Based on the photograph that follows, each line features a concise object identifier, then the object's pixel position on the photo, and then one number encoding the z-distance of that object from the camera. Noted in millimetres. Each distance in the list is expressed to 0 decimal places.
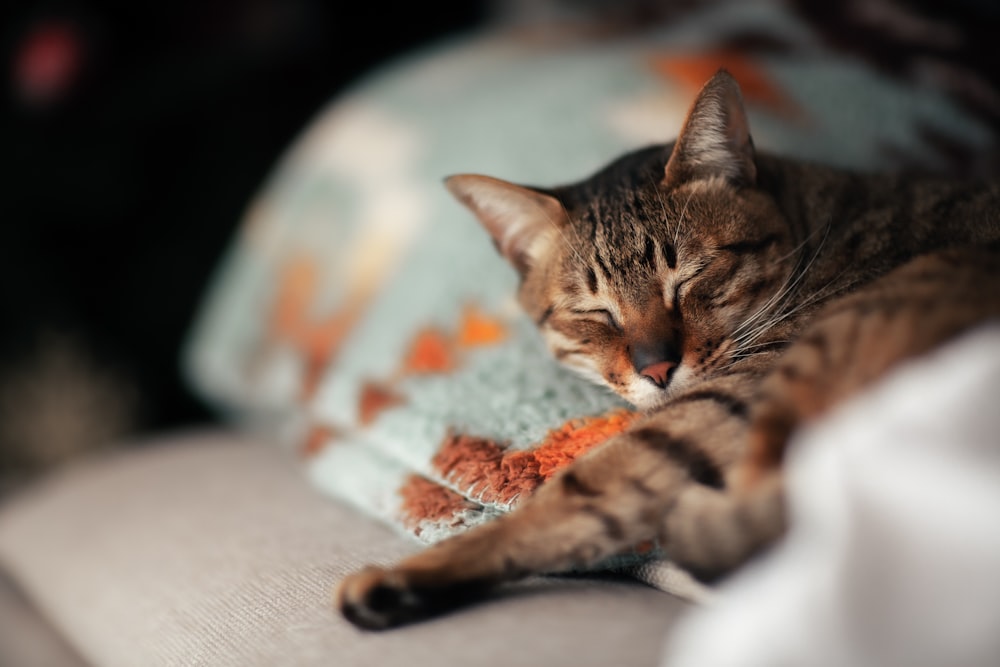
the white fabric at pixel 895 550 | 501
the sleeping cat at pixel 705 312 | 619
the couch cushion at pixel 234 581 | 650
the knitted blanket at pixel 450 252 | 908
